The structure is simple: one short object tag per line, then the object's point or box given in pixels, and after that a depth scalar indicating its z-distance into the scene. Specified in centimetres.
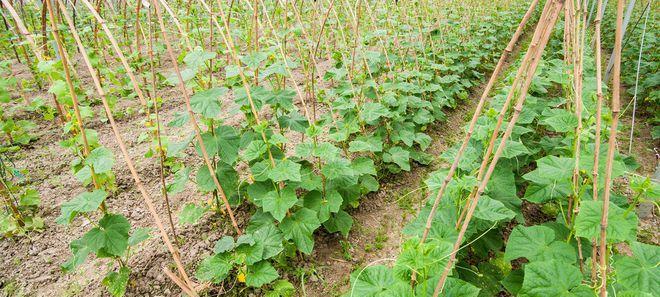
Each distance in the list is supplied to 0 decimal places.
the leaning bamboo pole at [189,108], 168
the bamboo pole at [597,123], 124
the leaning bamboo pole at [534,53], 124
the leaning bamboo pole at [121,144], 160
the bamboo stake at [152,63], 171
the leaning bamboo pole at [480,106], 128
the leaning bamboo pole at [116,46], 160
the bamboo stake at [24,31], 184
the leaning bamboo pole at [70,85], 157
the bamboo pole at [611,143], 107
